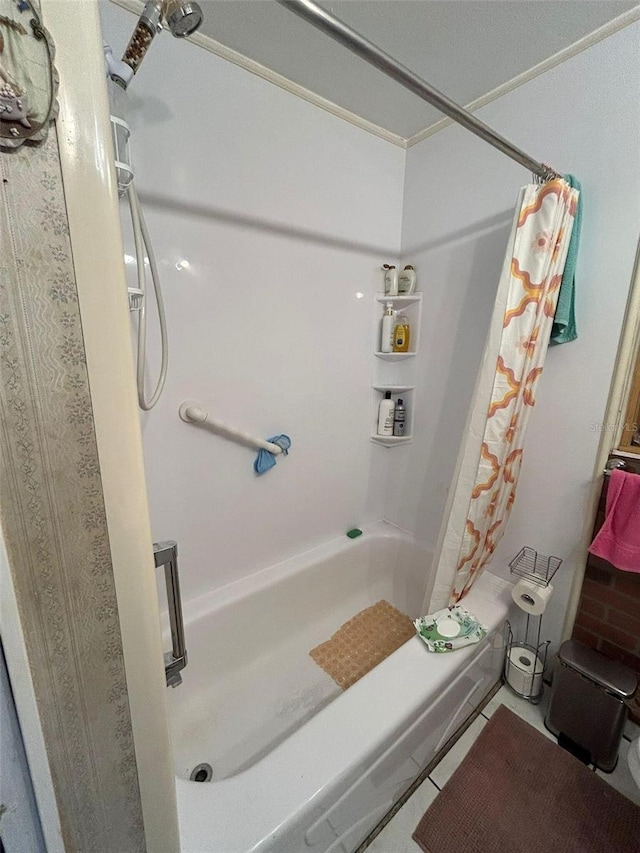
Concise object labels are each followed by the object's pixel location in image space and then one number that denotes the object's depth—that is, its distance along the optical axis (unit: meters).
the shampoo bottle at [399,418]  1.81
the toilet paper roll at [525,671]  1.36
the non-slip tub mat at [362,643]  1.46
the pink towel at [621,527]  1.09
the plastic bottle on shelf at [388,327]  1.70
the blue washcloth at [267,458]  1.45
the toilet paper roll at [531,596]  1.22
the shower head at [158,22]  0.65
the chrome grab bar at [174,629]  0.64
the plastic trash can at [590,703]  1.12
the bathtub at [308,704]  0.75
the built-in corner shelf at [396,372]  1.70
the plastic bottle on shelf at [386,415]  1.79
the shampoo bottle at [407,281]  1.66
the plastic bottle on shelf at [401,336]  1.71
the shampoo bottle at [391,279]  1.67
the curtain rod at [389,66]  0.60
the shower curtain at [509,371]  1.05
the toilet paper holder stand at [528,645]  1.36
